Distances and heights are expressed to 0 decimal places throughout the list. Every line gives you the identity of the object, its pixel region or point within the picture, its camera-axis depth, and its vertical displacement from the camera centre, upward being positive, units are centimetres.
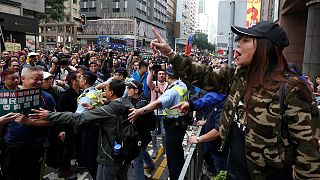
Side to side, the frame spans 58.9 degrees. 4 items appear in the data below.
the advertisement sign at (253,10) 2061 +370
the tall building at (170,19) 11838 +1688
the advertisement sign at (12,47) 1415 +32
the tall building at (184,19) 12900 +2100
